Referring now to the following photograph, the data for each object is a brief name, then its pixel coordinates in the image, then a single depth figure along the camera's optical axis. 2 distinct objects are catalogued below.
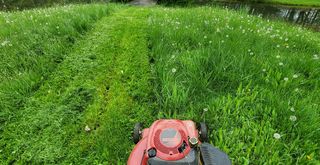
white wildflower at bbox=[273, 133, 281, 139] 2.06
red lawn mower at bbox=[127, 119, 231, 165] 1.47
